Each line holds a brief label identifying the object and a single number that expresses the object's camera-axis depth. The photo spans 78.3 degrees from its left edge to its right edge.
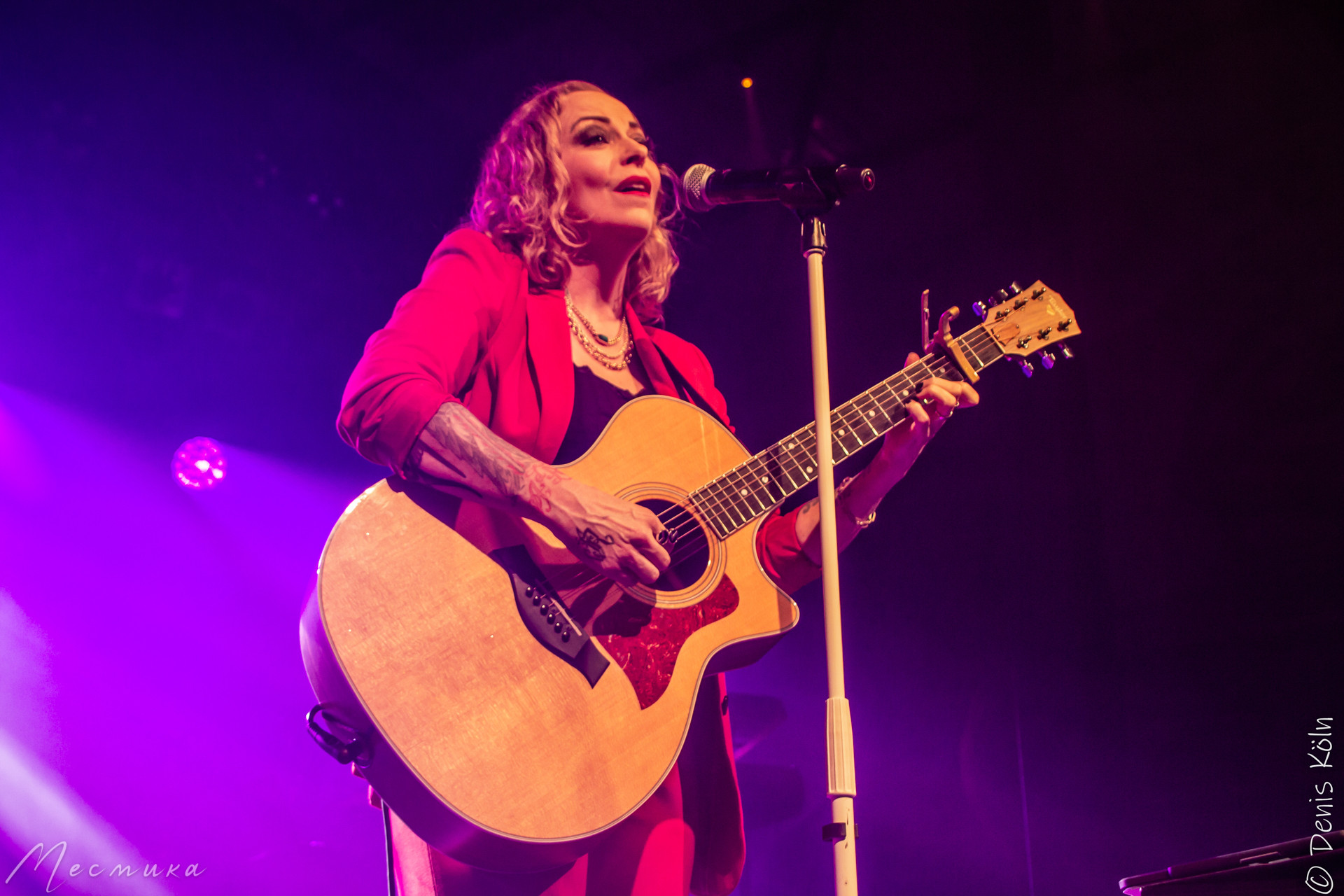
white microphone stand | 1.40
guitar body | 1.42
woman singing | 1.68
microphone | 1.73
